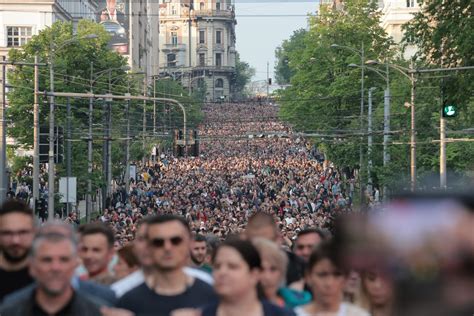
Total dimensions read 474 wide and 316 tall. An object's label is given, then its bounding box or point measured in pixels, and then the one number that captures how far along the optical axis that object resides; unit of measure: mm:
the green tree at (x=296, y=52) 105888
